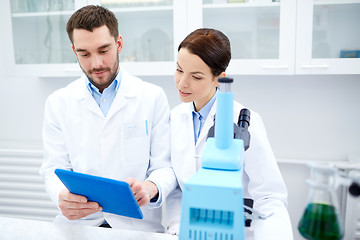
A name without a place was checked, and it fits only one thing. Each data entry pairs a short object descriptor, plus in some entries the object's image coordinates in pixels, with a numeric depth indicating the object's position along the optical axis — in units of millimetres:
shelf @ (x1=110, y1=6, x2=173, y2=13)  1839
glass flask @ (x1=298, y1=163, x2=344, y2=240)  524
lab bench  1020
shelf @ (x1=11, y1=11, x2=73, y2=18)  2021
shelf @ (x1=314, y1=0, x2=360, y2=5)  1685
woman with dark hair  1091
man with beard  1343
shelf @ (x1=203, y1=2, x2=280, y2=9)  1760
